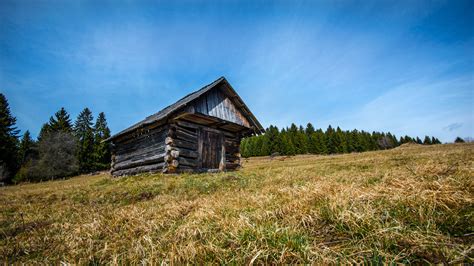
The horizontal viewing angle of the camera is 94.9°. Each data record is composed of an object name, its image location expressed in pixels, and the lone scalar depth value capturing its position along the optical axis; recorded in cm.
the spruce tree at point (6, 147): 3343
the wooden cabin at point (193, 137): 1104
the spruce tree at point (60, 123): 4632
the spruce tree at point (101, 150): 4638
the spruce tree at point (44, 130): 4431
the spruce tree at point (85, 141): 4594
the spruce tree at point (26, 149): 4057
